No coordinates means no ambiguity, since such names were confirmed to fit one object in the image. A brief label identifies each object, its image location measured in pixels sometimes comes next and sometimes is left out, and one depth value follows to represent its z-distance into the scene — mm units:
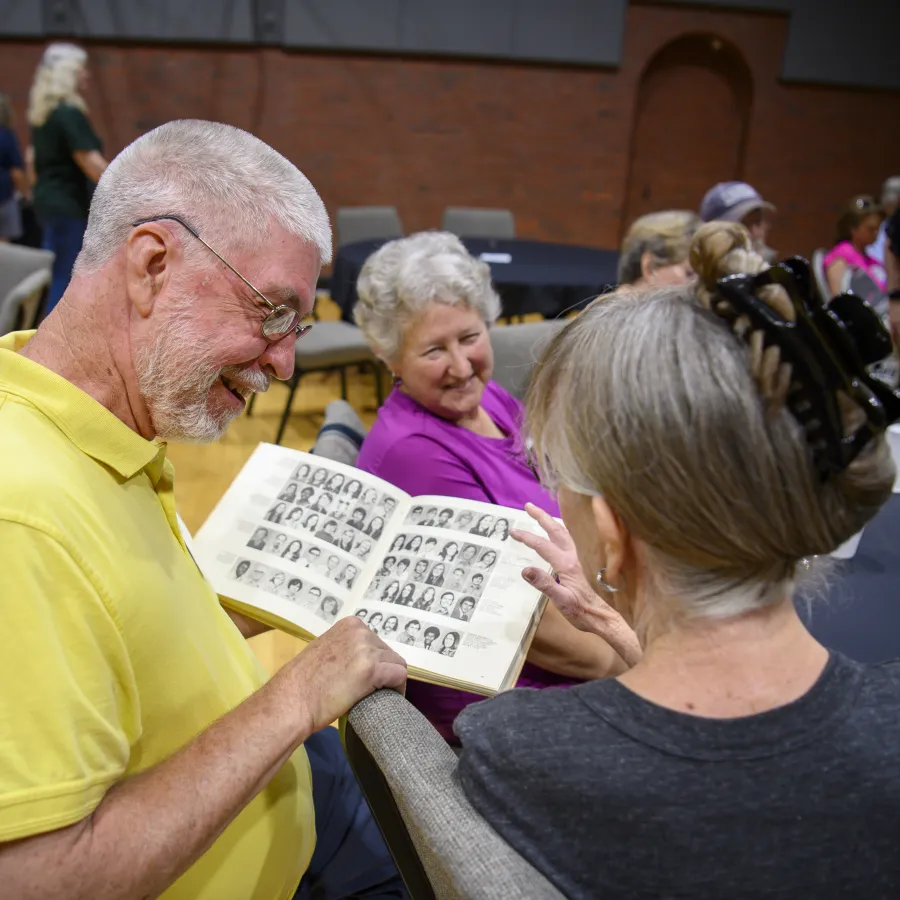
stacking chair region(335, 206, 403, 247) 6109
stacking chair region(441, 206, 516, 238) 6567
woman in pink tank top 4836
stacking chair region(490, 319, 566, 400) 2777
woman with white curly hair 1674
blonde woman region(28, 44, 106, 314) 4664
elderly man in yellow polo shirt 791
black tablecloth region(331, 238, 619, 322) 4641
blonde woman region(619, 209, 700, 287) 2949
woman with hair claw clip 694
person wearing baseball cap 3990
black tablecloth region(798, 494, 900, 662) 1259
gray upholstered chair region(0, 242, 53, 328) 3412
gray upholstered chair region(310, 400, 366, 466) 1755
